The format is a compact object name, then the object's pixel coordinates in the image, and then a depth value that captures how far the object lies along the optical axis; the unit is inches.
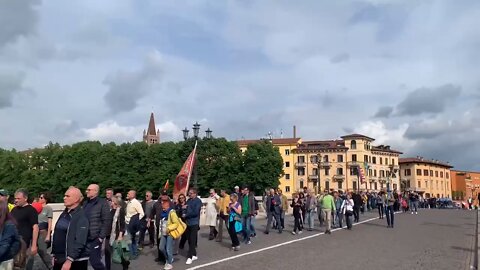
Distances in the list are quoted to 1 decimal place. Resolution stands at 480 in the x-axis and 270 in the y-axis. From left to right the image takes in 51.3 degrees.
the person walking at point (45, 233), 412.9
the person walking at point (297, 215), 821.9
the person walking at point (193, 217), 510.9
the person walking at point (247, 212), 680.4
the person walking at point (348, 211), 904.9
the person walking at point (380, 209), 1207.6
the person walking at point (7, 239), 210.4
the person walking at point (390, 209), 948.6
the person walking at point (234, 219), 591.6
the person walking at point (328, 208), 823.7
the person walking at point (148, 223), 614.9
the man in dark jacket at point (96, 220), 272.5
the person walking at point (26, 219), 335.9
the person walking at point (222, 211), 701.5
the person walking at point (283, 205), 849.4
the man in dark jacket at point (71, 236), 239.3
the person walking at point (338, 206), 959.5
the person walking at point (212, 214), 713.6
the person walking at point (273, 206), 817.5
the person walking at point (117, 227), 403.9
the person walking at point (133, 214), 481.8
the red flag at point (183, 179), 808.9
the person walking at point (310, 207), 875.4
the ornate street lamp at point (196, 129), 1088.2
